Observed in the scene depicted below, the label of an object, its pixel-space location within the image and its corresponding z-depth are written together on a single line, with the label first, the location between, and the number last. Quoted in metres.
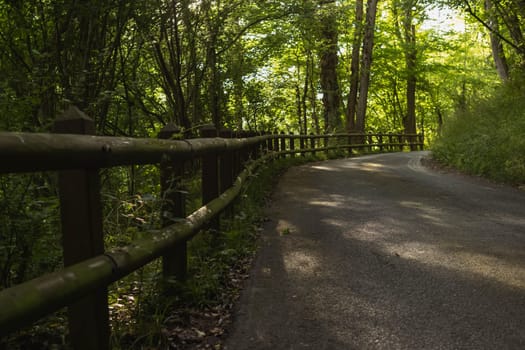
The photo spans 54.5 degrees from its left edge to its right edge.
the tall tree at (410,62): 31.51
